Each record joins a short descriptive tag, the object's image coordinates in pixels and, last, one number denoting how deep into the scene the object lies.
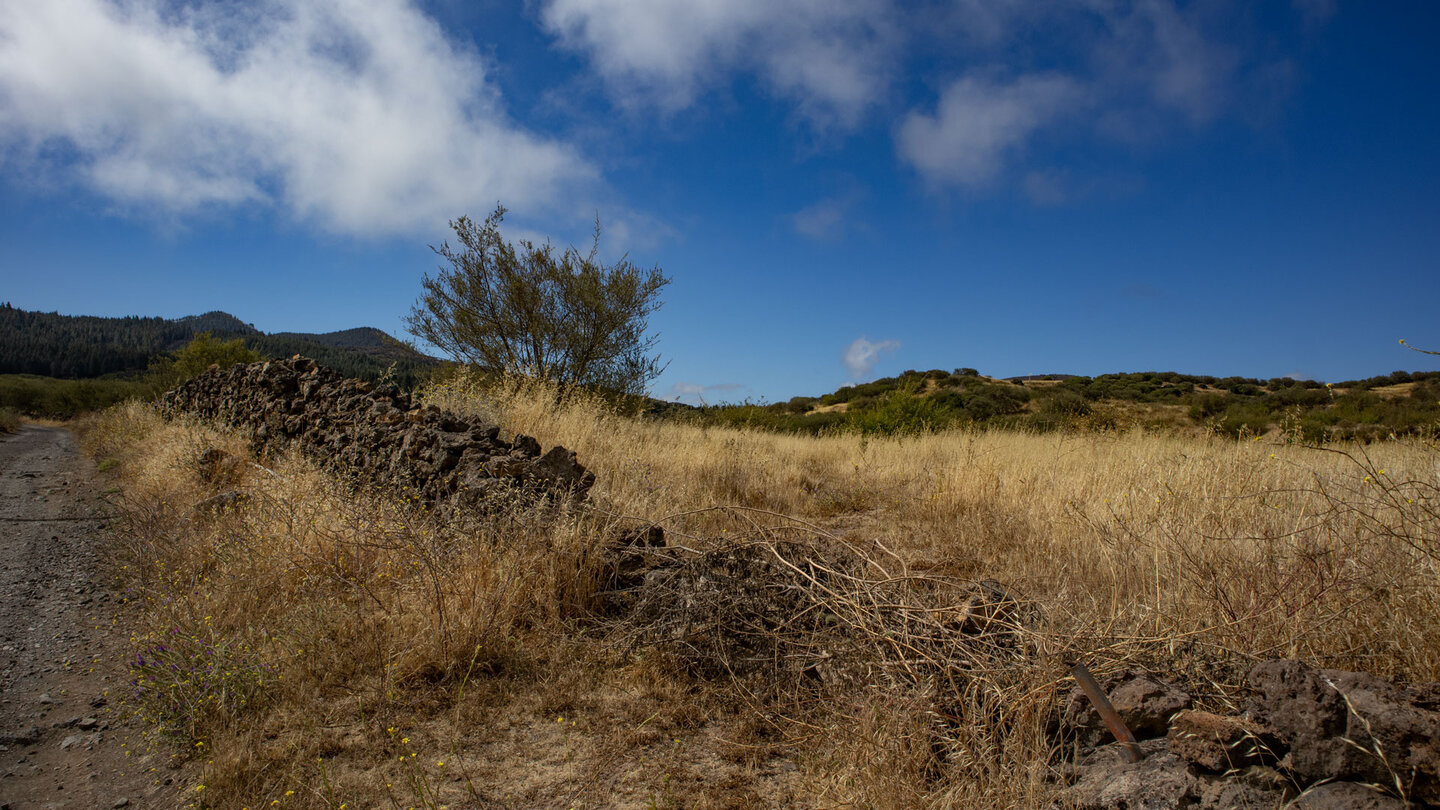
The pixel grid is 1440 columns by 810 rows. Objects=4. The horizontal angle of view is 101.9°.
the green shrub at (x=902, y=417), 13.33
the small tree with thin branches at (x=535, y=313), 13.00
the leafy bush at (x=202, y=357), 22.25
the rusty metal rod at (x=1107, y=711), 1.70
